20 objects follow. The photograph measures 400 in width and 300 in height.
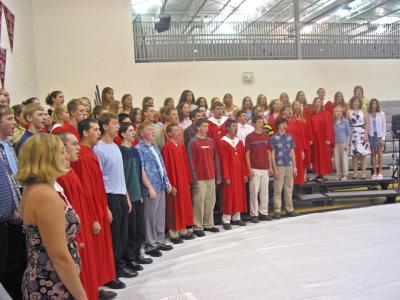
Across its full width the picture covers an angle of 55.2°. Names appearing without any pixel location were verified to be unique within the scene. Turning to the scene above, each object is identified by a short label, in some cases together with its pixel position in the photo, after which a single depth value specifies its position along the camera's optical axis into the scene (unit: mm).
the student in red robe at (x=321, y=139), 6727
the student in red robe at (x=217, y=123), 5605
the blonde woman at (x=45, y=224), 1568
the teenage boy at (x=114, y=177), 3420
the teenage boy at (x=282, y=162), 5668
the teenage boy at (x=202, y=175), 5008
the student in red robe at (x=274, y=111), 6364
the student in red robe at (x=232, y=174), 5293
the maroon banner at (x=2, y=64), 4863
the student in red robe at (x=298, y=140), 6312
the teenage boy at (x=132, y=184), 3834
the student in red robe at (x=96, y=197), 2943
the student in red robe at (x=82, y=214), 2623
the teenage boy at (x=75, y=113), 3537
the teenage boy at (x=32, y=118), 3088
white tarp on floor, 3219
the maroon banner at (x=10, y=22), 5406
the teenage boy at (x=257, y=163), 5465
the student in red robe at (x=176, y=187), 4734
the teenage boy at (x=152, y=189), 4266
